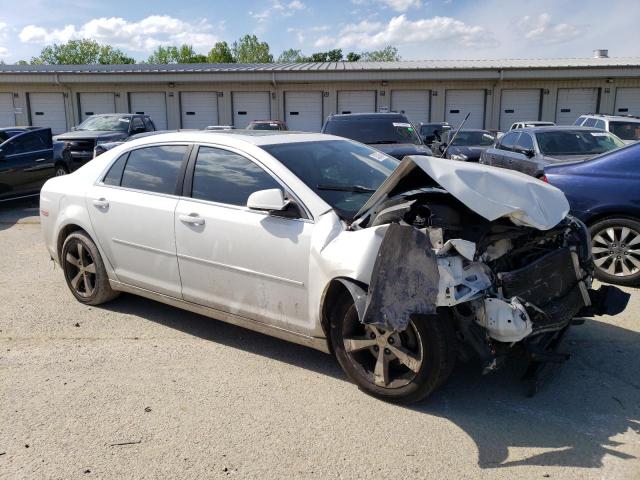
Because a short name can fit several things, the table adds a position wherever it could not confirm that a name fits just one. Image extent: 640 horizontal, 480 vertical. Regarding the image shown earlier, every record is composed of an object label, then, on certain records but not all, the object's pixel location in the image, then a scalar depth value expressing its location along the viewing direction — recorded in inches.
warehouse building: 1103.0
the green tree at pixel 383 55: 3969.0
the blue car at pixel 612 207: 226.1
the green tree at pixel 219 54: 3412.9
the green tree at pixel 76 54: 3459.6
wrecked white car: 126.1
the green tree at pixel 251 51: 3636.8
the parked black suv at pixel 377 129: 402.3
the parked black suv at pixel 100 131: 604.7
